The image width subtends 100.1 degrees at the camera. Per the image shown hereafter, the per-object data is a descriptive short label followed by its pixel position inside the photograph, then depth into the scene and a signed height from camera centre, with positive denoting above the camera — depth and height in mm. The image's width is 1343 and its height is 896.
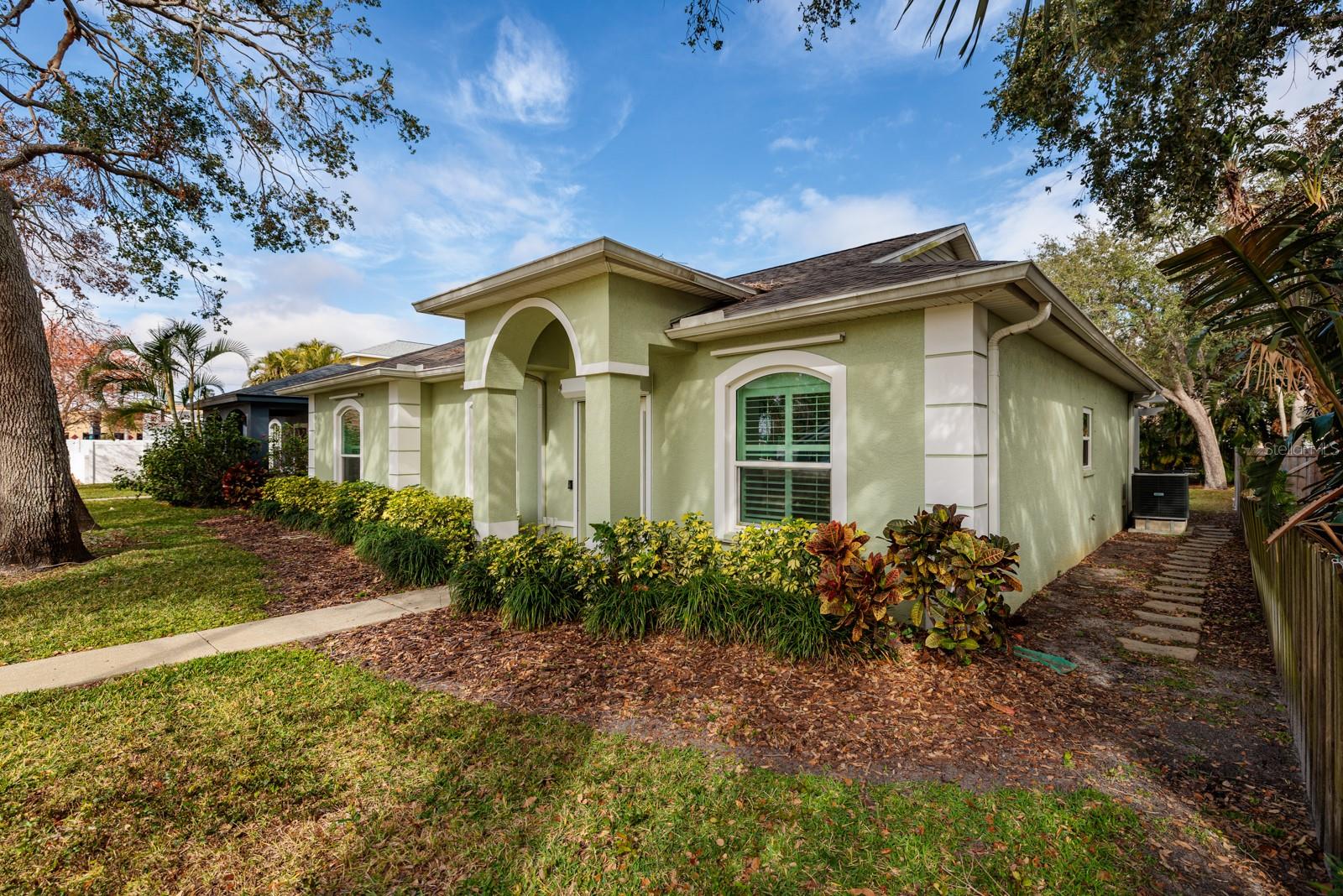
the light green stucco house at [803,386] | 5035 +717
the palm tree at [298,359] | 28450 +4662
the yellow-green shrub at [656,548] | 5656 -1002
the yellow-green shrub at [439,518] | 7844 -1025
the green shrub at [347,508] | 10344 -1107
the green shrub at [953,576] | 4473 -1021
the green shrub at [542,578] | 5809 -1369
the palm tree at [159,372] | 14703 +2144
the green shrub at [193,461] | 15180 -304
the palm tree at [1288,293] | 3141 +955
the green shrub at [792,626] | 4746 -1519
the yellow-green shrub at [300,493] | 11953 -976
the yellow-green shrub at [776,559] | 5105 -1016
